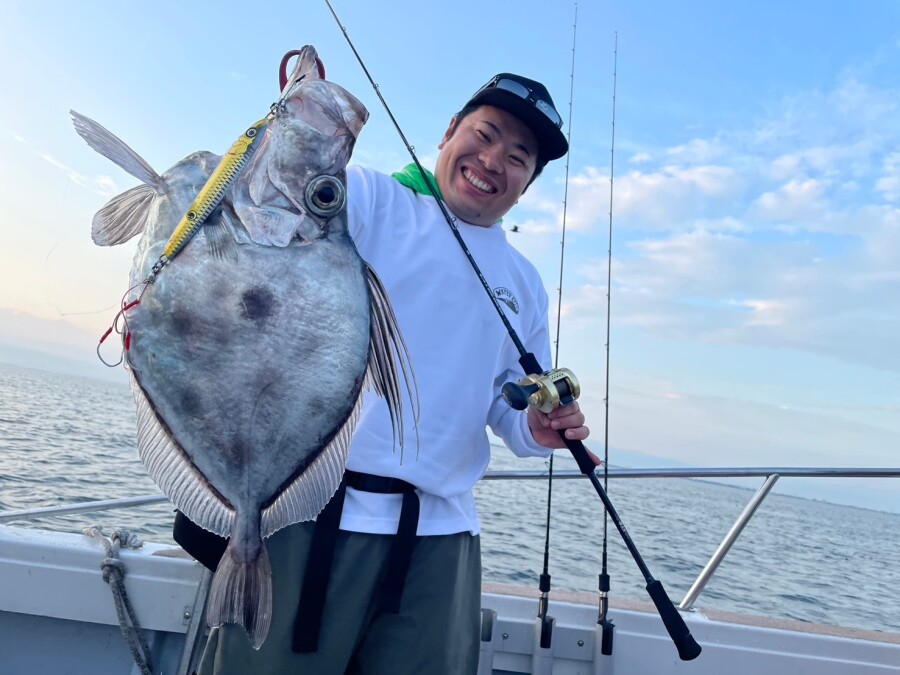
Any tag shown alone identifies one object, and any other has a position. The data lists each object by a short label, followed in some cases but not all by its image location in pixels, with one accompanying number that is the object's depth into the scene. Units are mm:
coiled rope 2523
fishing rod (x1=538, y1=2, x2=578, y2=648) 2635
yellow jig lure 1261
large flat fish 1280
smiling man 1679
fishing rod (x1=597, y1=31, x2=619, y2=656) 2670
